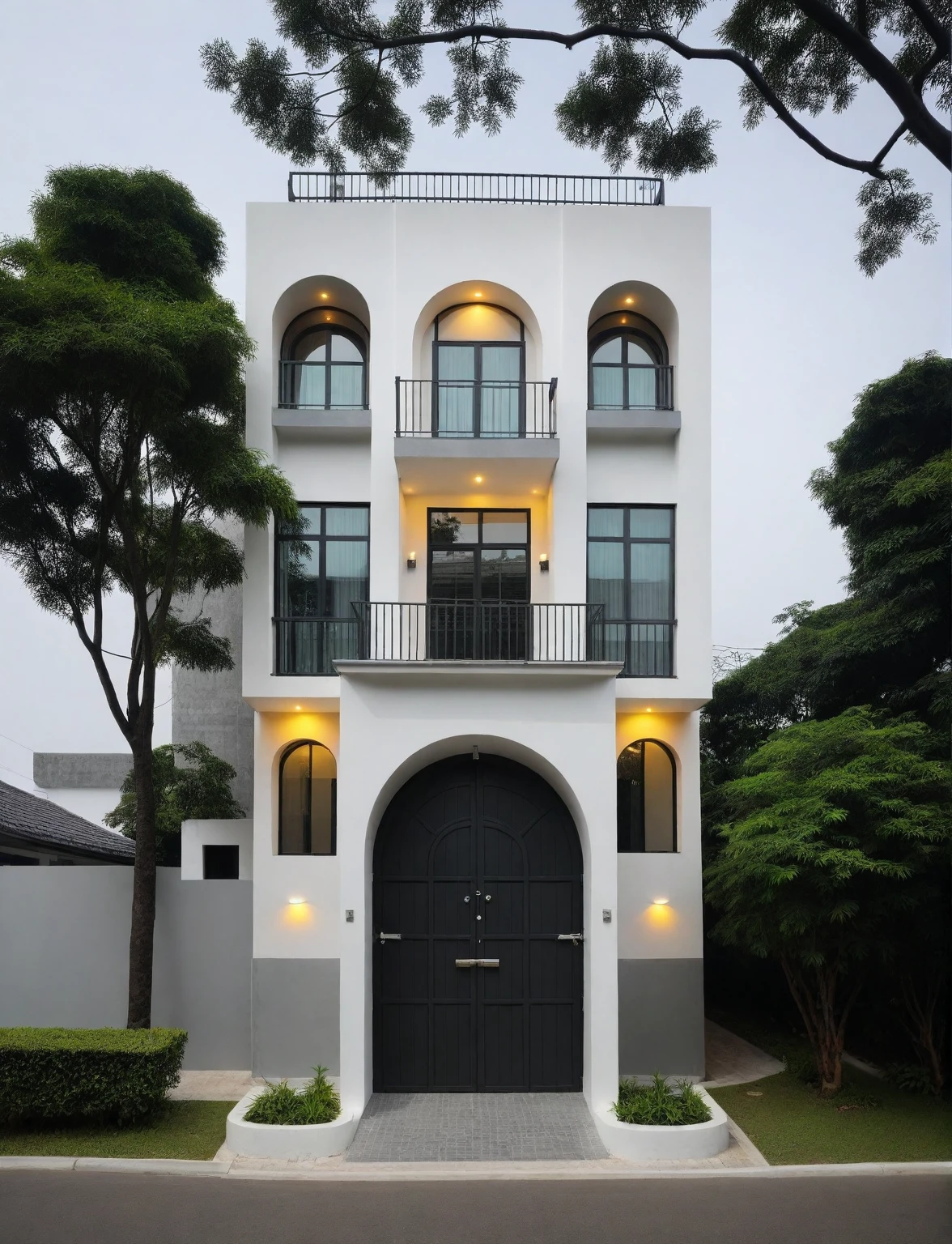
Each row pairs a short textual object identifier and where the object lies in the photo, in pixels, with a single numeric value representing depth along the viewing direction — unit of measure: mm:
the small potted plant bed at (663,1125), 8859
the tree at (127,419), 10047
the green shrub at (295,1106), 9117
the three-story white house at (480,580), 11047
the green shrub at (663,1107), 9141
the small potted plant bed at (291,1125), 8867
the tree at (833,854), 9430
